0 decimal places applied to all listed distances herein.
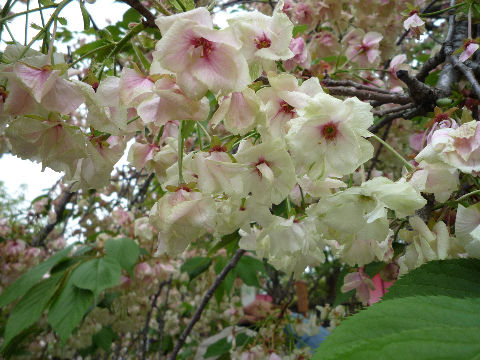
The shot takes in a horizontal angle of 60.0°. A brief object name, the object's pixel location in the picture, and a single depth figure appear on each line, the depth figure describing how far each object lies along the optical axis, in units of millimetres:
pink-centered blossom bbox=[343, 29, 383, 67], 539
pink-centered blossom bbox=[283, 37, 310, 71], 413
